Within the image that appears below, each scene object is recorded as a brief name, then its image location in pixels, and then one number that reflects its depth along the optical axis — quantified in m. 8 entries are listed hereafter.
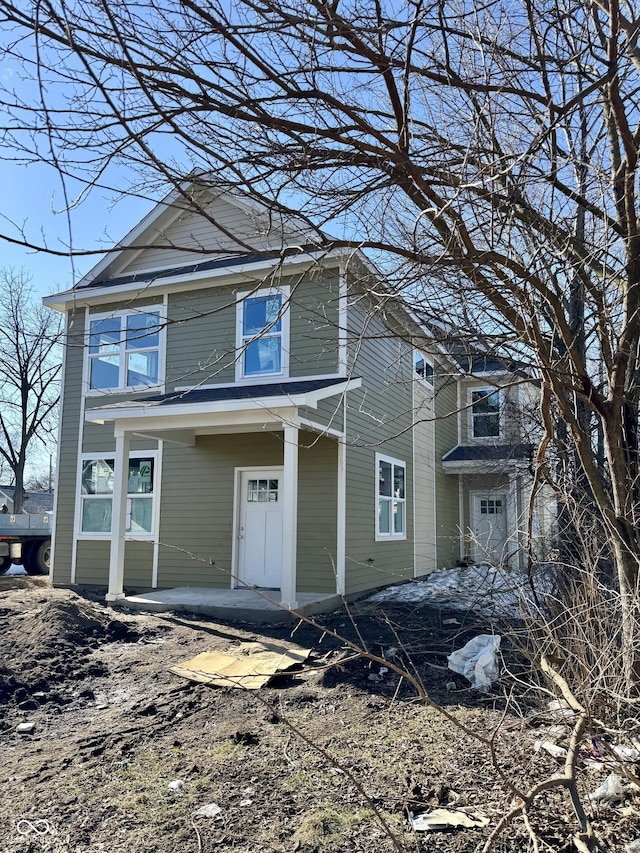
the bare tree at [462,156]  3.24
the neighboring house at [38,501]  37.22
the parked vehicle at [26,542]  16.48
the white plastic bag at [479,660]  5.55
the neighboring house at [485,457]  11.28
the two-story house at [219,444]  10.45
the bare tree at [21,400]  26.45
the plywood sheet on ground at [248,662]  6.26
